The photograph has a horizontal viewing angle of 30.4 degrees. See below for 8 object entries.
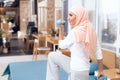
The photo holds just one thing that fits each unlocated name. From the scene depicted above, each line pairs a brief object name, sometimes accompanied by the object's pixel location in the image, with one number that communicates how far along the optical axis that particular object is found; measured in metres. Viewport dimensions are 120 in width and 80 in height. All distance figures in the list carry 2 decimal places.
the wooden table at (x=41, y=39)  7.56
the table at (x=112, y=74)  2.73
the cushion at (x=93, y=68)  3.59
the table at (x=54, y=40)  4.94
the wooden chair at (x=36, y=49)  6.55
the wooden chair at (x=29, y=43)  8.80
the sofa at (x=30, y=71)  3.52
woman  2.14
